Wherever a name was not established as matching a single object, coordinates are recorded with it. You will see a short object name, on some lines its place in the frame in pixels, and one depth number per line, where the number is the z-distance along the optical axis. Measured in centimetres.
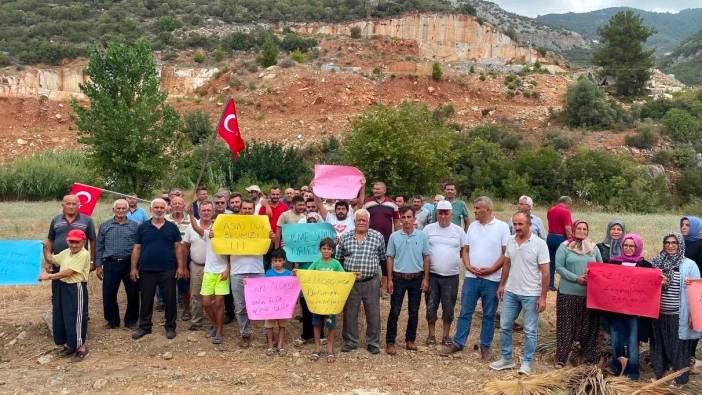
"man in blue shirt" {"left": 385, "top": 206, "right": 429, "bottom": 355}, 691
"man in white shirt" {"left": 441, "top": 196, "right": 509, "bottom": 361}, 670
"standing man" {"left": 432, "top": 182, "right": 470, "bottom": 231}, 988
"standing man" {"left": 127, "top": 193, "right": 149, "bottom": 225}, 827
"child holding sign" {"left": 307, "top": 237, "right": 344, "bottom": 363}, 677
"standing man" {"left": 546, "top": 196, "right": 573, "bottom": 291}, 969
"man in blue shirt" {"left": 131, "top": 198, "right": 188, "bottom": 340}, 725
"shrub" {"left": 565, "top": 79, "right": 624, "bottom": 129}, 3944
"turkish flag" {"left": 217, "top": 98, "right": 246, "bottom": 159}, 859
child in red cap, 671
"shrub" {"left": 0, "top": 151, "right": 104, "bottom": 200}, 2808
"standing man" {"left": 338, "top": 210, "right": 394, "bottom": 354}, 684
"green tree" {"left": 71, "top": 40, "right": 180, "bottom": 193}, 2294
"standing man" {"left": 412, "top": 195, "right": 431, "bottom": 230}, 930
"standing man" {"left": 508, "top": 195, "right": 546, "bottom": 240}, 823
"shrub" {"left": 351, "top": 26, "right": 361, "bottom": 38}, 5904
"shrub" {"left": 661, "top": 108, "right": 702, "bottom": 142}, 3731
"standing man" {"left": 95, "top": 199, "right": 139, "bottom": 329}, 754
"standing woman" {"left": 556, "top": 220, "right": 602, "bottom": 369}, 643
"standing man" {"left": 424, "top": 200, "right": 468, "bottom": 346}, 698
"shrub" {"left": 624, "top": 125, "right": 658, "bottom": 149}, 3622
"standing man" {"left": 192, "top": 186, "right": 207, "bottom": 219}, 908
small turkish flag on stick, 863
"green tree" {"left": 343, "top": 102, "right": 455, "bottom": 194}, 2248
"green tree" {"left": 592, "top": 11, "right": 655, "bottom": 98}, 4956
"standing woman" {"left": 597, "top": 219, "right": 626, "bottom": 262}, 686
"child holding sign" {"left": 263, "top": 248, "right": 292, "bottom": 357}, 711
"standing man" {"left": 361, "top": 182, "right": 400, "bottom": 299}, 821
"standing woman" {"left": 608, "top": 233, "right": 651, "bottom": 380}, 625
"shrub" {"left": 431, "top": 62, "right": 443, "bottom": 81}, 4566
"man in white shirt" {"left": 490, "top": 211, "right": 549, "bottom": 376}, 628
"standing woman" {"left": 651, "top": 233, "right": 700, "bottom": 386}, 602
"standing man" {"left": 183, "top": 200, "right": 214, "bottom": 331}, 736
